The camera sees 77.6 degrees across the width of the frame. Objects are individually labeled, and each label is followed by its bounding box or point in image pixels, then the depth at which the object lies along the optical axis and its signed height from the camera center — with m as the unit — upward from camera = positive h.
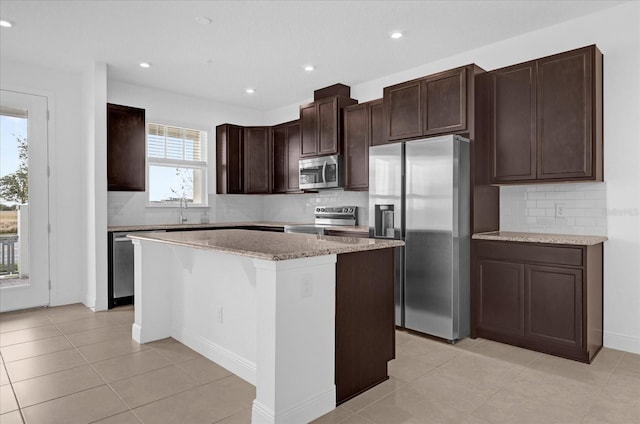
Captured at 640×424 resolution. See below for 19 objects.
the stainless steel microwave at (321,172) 5.16 +0.50
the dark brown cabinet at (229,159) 6.23 +0.81
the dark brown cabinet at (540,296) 2.98 -0.71
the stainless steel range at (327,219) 5.17 -0.13
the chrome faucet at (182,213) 5.93 -0.04
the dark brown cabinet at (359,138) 4.75 +0.88
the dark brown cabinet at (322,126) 5.14 +1.13
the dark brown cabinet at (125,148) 4.88 +0.79
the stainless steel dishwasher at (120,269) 4.69 -0.70
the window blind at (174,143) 5.74 +1.02
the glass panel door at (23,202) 4.45 +0.11
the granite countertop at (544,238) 3.01 -0.24
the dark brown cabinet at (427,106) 3.62 +1.00
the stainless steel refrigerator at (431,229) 3.45 -0.18
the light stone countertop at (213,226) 4.73 -0.22
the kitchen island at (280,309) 2.02 -0.64
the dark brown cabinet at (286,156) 6.00 +0.83
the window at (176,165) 5.77 +0.69
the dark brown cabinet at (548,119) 3.12 +0.75
